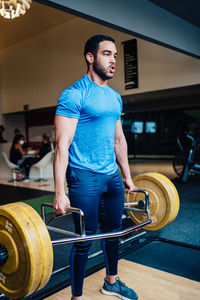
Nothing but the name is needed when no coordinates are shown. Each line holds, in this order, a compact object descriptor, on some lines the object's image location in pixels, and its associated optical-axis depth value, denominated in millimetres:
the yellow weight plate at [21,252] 1173
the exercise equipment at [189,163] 5598
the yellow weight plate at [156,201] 1907
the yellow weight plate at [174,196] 1909
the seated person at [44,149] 6605
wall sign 5613
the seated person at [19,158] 6812
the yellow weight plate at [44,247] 1198
